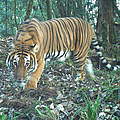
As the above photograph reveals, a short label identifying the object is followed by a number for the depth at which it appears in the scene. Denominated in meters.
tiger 5.20
